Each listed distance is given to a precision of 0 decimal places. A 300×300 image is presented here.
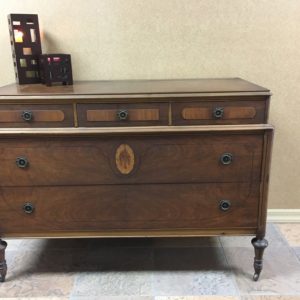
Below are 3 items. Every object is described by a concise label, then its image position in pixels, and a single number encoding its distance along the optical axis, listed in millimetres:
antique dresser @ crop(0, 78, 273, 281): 1418
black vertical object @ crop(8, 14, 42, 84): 1719
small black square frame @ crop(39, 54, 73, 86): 1688
